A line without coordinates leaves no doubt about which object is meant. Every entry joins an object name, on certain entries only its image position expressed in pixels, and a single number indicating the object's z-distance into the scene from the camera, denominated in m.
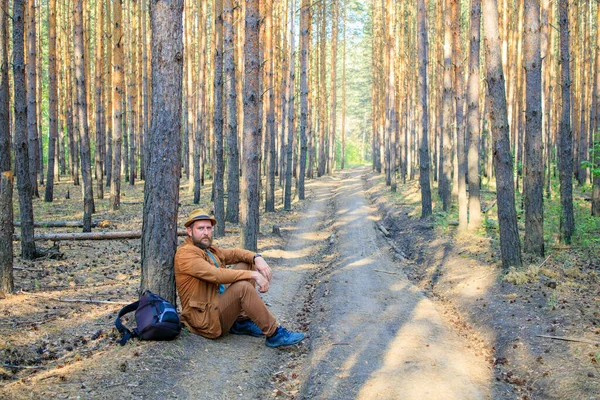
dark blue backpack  5.56
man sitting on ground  5.95
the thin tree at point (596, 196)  15.85
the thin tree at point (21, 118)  9.29
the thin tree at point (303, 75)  22.23
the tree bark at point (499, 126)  10.06
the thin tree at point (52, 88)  20.19
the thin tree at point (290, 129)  21.92
